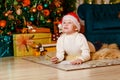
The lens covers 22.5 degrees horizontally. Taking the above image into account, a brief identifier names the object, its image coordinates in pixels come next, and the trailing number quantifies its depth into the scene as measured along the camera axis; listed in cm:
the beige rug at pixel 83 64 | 285
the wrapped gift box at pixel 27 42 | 412
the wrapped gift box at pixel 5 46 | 411
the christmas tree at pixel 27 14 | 420
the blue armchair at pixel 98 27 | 421
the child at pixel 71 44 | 314
